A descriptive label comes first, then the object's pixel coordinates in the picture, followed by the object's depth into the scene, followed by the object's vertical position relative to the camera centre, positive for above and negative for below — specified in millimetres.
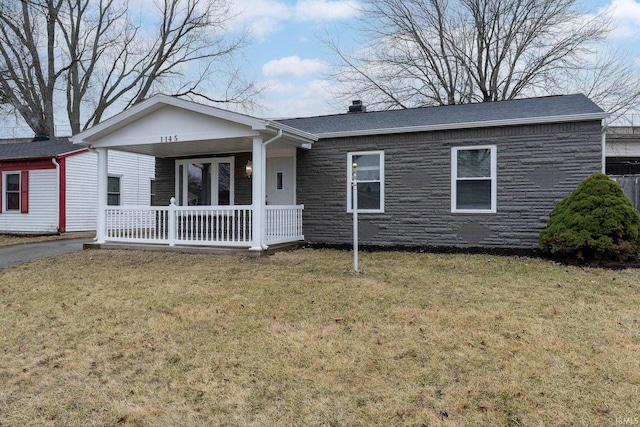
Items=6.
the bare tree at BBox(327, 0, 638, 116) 19188 +7590
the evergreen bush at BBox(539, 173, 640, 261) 7312 -284
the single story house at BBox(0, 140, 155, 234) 14398 +586
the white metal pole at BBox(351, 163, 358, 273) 6895 -353
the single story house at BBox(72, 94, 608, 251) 8648 +922
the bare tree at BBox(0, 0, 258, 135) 22250 +8224
